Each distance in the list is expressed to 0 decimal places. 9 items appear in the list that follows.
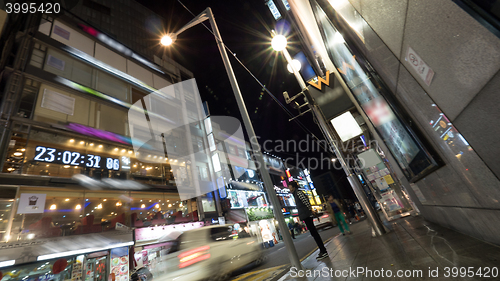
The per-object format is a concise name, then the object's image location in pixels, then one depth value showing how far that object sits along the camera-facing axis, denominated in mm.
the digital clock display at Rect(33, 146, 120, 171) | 12420
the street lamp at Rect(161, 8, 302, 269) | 4246
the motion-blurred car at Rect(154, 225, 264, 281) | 5361
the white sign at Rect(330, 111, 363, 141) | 8543
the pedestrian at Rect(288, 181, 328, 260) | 5011
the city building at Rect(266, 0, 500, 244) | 1974
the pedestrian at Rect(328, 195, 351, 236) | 8891
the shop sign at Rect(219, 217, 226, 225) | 22062
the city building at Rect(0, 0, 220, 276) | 11172
